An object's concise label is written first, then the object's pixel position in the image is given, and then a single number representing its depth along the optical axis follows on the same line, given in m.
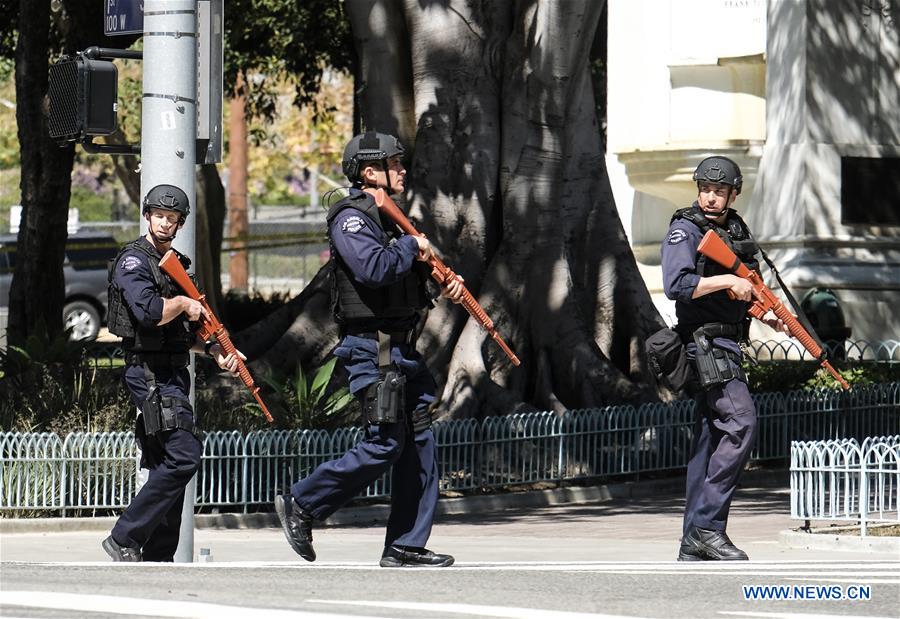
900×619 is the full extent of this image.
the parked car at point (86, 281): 66.19
